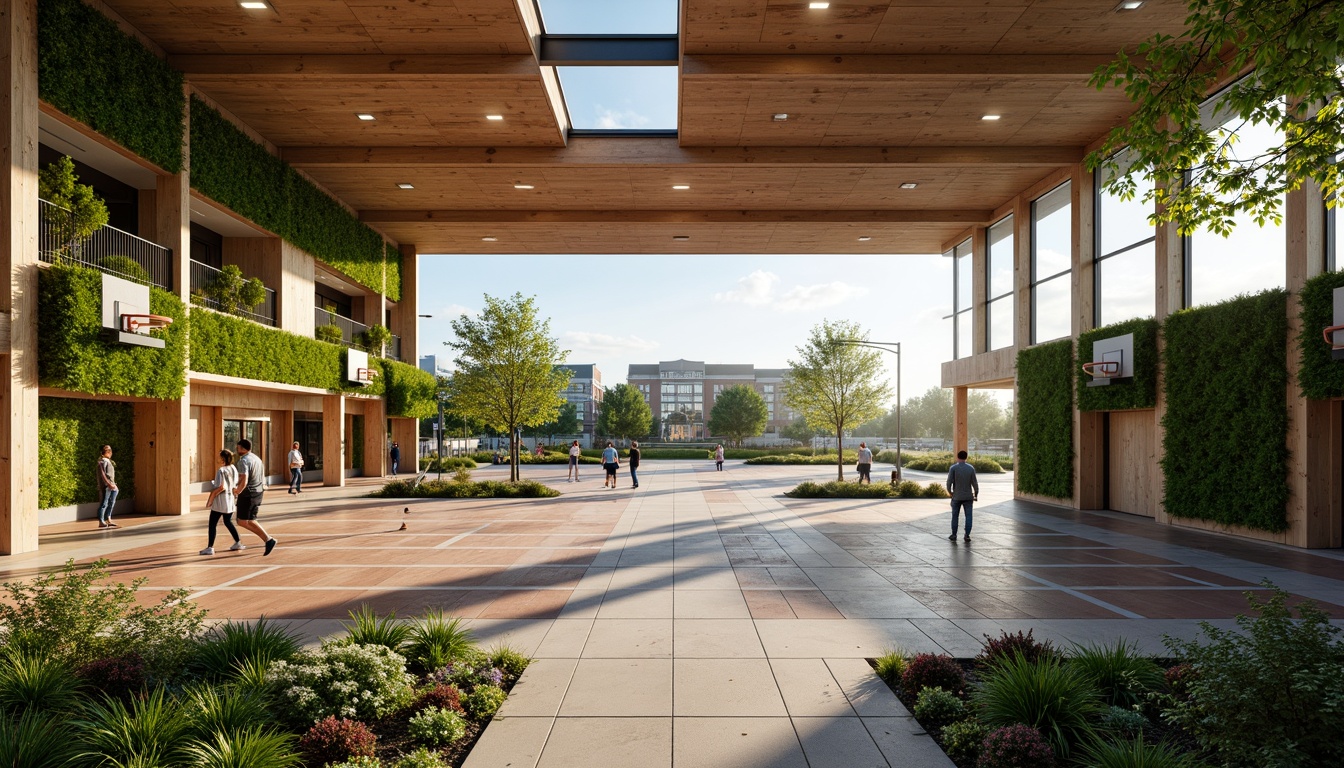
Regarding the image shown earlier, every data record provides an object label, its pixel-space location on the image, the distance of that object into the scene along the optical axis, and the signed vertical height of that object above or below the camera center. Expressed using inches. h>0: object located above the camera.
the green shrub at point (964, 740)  165.6 -82.8
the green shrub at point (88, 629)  198.8 -68.4
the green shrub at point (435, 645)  216.7 -79.8
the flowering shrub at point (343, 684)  175.8 -75.7
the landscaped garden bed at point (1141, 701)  133.3 -75.3
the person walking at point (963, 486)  510.3 -67.9
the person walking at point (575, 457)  1183.3 -106.3
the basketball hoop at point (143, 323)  541.4 +56.8
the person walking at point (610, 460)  999.0 -94.1
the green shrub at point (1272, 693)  129.0 -58.6
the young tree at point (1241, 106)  190.7 +87.7
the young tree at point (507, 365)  989.8 +41.3
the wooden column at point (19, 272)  454.6 +82.4
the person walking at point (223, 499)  443.8 -65.9
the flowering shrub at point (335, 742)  158.1 -78.7
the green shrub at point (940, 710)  184.7 -83.5
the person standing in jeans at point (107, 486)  571.5 -74.5
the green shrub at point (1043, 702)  169.0 -76.5
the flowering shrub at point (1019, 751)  152.8 -78.3
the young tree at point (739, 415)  3014.3 -90.6
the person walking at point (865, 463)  981.2 -97.2
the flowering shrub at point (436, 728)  170.6 -81.6
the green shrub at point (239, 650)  198.8 -74.7
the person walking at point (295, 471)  907.4 -98.4
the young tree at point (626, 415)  2982.3 -91.7
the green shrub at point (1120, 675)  191.7 -78.9
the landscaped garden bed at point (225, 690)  150.2 -75.1
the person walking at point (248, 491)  450.3 -62.1
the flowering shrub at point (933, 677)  203.3 -82.5
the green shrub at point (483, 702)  188.9 -84.1
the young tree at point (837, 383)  1127.0 +17.5
